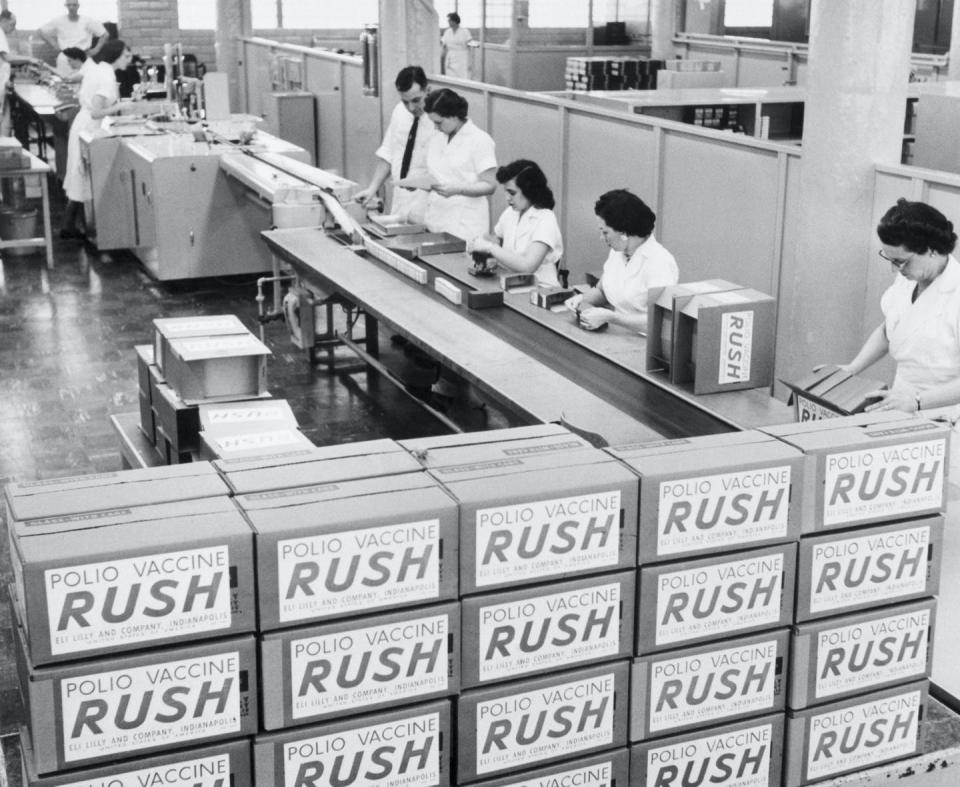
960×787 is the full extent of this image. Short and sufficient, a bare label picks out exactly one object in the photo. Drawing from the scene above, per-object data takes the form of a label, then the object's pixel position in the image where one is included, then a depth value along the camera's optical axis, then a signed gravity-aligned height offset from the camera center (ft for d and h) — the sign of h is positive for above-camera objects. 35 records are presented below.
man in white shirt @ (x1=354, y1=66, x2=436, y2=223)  23.32 -1.66
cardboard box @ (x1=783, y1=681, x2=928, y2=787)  8.12 -4.25
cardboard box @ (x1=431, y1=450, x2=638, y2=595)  7.16 -2.57
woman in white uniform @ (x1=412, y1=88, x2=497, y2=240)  21.50 -1.90
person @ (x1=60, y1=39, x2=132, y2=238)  31.53 -1.14
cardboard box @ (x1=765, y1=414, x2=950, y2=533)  7.84 -2.50
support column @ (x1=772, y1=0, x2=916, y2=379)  16.37 -1.30
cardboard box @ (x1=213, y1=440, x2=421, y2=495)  7.48 -2.41
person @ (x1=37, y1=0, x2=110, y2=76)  46.85 +0.96
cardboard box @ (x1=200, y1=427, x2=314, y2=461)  11.47 -3.47
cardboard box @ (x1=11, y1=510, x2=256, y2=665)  6.42 -2.64
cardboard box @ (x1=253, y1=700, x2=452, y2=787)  7.02 -3.78
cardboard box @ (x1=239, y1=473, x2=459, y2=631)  6.83 -2.62
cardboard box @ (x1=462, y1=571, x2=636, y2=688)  7.27 -3.21
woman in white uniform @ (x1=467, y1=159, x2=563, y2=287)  17.95 -2.38
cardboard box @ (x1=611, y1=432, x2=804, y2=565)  7.49 -2.54
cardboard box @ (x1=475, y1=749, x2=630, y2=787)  7.57 -4.18
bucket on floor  31.01 -3.98
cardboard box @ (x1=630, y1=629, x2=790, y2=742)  7.71 -3.73
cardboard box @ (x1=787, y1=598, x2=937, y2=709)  7.99 -3.68
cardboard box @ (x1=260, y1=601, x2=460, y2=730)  6.91 -3.26
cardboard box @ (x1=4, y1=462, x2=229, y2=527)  7.04 -2.42
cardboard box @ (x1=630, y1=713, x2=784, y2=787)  7.85 -4.23
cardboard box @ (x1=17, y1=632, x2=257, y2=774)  6.50 -3.28
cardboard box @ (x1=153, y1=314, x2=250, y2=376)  14.37 -3.02
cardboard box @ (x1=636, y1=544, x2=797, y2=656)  7.58 -3.16
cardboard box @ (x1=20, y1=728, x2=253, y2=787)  6.62 -3.67
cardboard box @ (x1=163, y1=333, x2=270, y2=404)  13.59 -3.27
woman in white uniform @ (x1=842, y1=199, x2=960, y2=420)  12.59 -2.57
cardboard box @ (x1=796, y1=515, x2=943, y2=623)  7.90 -3.11
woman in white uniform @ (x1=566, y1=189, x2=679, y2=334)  15.56 -2.47
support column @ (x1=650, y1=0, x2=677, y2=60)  47.26 +1.12
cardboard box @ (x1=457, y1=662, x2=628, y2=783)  7.39 -3.80
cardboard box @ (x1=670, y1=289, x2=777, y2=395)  12.56 -2.79
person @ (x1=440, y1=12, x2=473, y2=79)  53.88 +0.38
